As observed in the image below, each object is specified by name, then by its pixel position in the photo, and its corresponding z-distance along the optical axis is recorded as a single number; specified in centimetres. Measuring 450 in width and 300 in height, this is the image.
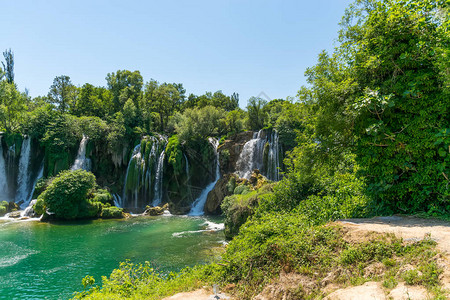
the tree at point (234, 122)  3528
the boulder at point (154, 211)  2577
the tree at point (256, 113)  3566
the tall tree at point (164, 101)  4303
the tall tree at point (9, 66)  5126
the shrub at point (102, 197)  2487
